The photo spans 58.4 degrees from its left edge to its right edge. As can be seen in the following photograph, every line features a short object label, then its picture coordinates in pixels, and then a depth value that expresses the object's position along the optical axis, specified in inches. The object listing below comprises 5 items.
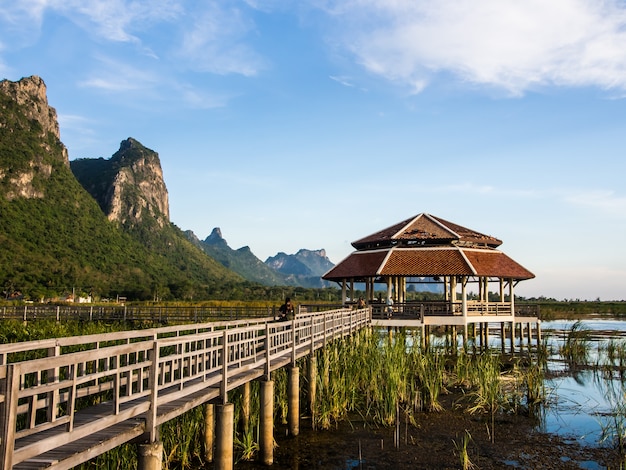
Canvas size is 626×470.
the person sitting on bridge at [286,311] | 659.4
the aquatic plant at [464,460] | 406.3
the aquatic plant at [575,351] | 1016.2
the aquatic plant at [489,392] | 567.2
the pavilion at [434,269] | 1061.1
